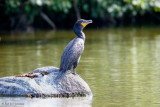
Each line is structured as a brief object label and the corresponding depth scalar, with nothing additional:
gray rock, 18.06
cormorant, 18.58
